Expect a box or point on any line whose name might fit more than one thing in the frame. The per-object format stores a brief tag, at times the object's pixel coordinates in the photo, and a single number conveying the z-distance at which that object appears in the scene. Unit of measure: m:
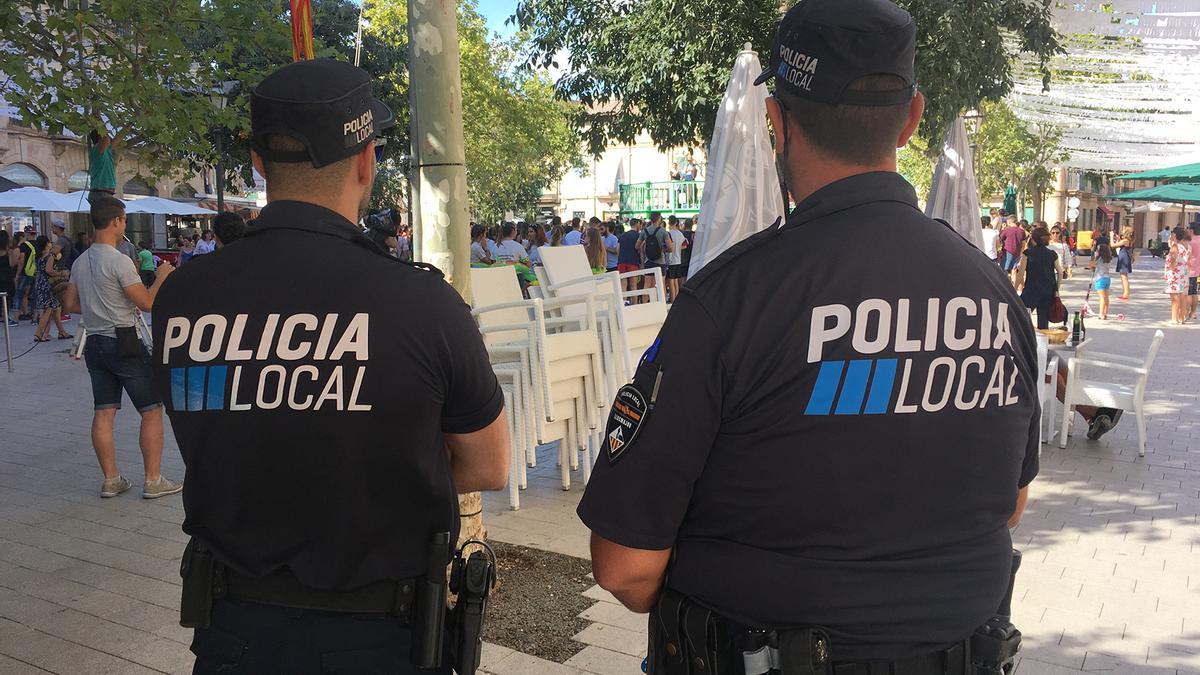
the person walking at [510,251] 16.78
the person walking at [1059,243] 20.86
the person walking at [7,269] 17.55
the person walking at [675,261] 19.34
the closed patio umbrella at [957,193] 7.05
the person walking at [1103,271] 17.06
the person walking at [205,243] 20.81
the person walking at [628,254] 18.58
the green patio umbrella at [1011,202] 28.96
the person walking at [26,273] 17.34
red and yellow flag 3.91
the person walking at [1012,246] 19.27
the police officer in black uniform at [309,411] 1.83
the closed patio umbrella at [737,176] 5.94
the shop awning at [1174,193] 17.40
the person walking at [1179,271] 16.06
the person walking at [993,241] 19.49
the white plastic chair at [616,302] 6.33
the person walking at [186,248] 21.27
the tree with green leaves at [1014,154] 33.94
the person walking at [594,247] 19.31
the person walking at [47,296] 14.91
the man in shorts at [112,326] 5.77
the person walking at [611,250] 20.73
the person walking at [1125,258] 21.25
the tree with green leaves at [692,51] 9.43
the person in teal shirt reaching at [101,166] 7.38
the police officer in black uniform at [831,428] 1.45
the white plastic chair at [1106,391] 6.97
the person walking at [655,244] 19.17
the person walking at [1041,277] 11.89
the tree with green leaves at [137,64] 5.77
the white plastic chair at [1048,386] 7.00
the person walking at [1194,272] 16.17
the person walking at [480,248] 16.41
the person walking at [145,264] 14.80
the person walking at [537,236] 21.72
